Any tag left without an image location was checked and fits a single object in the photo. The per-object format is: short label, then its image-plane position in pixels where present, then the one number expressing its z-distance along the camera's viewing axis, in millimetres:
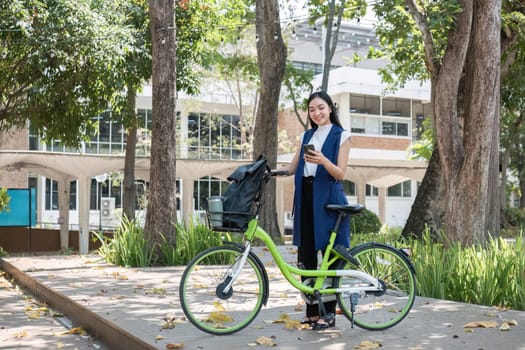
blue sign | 21297
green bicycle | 5598
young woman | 5711
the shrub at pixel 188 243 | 12156
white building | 37500
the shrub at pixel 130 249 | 12031
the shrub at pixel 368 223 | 23469
